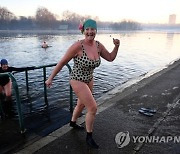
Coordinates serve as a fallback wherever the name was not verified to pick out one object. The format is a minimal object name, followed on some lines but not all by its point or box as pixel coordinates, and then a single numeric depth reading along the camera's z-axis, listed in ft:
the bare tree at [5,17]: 485.56
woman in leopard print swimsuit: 12.45
